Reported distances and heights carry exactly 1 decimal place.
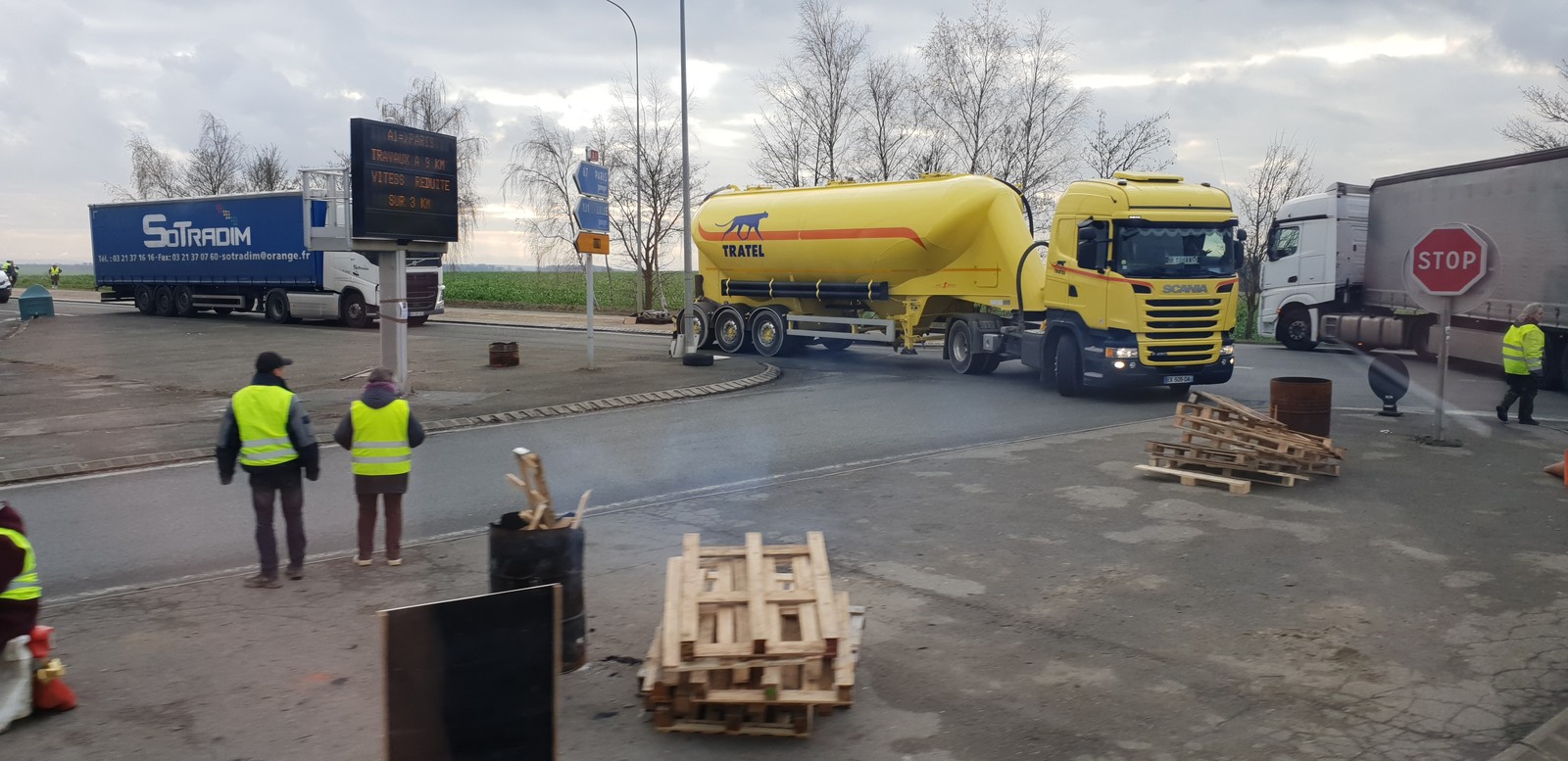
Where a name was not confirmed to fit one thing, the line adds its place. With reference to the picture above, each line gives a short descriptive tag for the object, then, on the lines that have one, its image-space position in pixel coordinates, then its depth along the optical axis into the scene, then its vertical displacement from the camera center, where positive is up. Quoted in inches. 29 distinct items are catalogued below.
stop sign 486.6 +19.7
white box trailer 713.6 +39.5
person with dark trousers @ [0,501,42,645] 212.5 -56.2
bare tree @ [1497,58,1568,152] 1263.5 +189.9
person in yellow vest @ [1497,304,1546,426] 556.4 -27.4
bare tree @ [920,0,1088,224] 1365.7 +219.1
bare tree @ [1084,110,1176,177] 1359.5 +183.3
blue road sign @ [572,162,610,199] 802.5 +82.8
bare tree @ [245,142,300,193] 2315.5 +240.7
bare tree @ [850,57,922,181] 1435.8 +214.3
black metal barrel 237.3 -57.6
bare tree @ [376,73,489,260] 1872.5 +292.4
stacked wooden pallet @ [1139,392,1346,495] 427.8 -58.1
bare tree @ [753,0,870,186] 1456.7 +256.6
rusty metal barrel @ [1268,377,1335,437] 493.4 -44.8
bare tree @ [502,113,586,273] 1606.8 +158.1
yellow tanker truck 653.9 +16.2
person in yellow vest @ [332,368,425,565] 318.7 -43.5
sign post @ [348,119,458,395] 623.5 +54.0
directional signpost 802.8 +63.3
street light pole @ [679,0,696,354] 898.1 +64.7
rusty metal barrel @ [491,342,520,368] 857.5 -47.4
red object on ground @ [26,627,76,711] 216.1 -76.3
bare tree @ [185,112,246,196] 2365.9 +256.8
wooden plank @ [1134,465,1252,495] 413.1 -67.1
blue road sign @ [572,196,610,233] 803.9 +57.6
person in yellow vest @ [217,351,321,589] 302.0 -42.5
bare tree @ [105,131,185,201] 2407.7 +243.1
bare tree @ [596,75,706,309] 1540.4 +133.5
